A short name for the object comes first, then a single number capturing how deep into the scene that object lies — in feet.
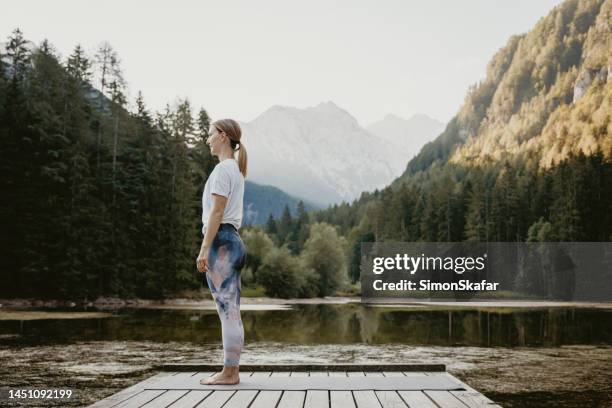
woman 21.54
